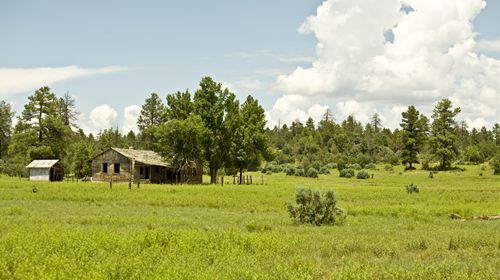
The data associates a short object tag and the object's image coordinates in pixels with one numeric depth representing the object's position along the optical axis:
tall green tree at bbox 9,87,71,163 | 74.31
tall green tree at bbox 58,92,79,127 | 97.06
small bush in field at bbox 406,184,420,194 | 43.75
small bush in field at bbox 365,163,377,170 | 100.86
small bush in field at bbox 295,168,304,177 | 84.07
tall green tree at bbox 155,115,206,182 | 62.09
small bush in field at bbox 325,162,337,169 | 105.06
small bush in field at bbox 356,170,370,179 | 79.56
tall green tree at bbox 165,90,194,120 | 66.25
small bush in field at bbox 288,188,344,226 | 23.20
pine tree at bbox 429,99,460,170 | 89.94
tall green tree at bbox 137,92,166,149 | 100.06
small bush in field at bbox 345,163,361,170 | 99.21
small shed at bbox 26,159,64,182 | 68.19
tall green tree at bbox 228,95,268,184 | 65.56
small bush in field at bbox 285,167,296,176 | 87.44
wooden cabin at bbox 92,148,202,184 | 66.38
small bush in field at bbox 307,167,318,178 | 80.38
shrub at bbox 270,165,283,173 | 97.94
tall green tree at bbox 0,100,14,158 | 111.37
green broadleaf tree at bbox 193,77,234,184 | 65.56
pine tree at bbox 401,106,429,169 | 95.88
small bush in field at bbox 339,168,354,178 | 82.38
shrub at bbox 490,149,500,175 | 82.88
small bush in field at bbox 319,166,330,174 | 91.59
